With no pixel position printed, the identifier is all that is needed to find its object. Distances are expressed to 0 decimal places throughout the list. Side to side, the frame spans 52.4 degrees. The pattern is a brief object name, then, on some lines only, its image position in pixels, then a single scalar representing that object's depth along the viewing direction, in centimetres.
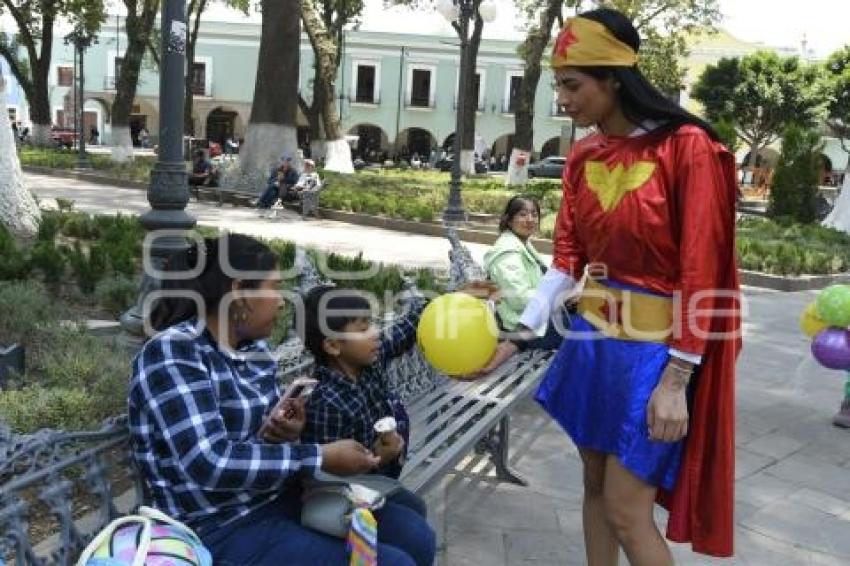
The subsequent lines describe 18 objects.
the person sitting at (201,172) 1953
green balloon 509
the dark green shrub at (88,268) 628
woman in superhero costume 226
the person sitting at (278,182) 1700
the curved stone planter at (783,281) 1180
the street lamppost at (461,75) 1523
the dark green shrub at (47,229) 766
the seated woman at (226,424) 198
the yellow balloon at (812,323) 539
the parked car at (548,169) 4284
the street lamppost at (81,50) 2449
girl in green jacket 470
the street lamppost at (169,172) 472
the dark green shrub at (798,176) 1872
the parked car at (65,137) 4421
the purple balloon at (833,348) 509
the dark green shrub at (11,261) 625
